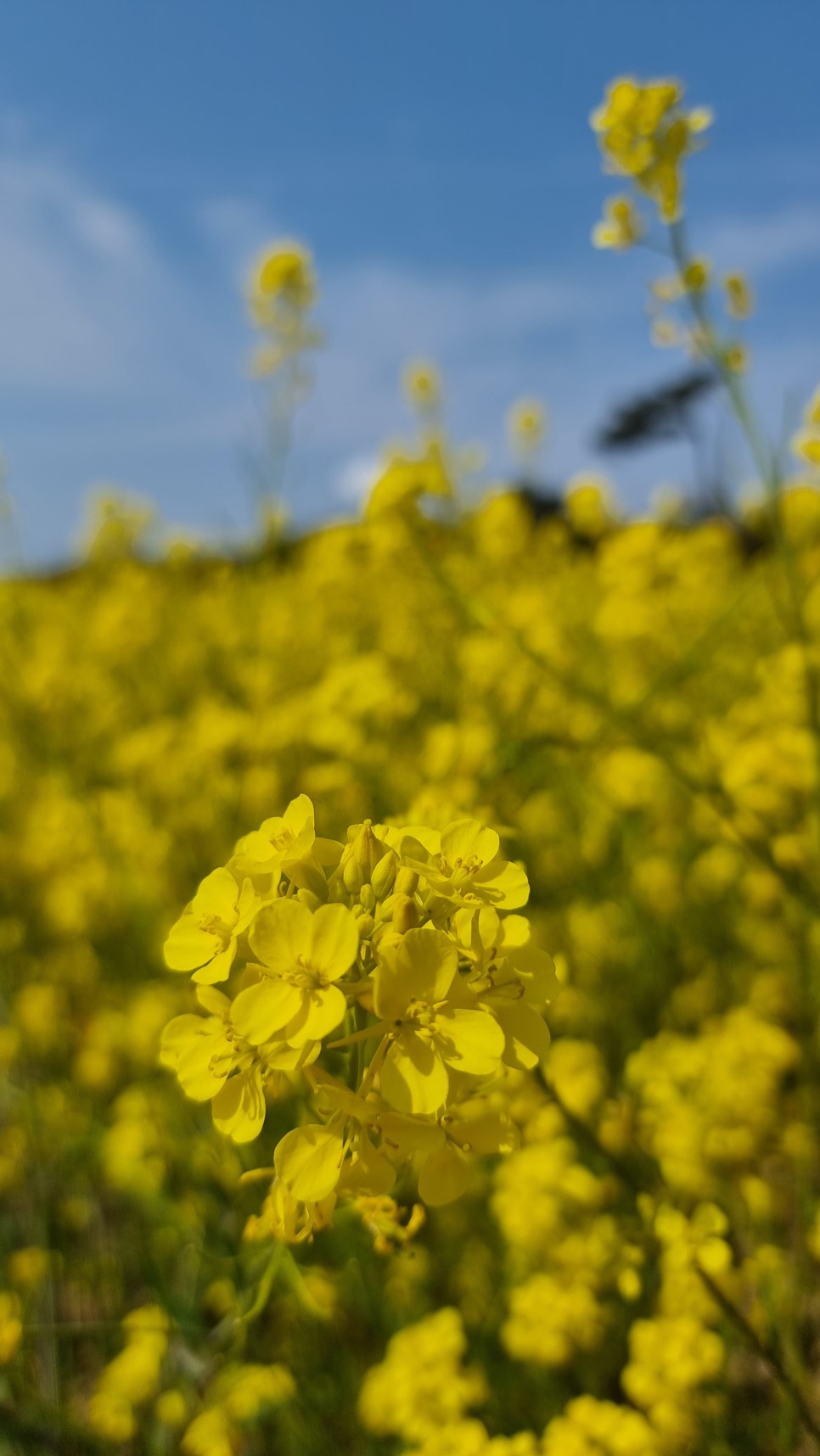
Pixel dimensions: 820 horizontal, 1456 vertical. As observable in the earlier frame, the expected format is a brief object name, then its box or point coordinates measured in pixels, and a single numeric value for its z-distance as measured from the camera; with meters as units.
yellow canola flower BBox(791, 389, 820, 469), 0.36
